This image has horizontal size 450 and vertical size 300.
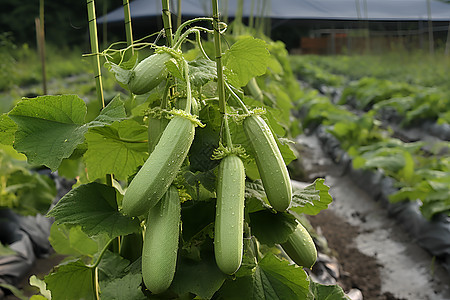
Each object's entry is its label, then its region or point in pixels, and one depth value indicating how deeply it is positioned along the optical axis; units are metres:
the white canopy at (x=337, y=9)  18.03
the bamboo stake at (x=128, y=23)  1.13
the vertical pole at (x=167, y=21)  1.01
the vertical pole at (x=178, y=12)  1.18
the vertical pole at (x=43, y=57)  2.80
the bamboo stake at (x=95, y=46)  1.08
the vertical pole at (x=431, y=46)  12.79
